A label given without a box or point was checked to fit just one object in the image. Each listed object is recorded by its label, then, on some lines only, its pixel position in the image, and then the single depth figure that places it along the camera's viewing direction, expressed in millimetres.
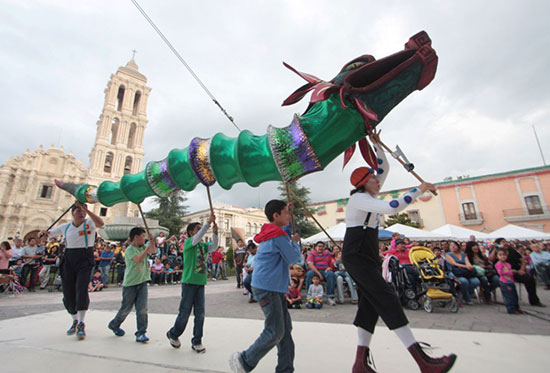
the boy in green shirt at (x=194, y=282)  3002
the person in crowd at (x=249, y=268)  7254
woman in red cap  2047
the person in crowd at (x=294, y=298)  6004
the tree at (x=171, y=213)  29906
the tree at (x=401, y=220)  27669
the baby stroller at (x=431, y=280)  5160
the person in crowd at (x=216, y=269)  14117
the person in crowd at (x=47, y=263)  9023
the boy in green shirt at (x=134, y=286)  3525
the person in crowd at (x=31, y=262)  9039
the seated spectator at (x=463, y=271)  6086
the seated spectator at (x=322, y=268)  6543
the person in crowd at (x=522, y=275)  5668
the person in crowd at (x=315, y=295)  5973
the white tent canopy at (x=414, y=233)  12234
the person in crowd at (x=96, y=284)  8807
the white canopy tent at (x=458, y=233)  13836
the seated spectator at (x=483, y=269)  6211
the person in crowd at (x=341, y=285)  6461
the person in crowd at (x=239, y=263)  10336
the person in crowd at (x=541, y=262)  8508
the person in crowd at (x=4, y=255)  7625
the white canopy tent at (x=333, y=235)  12773
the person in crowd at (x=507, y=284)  4960
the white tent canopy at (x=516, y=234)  13888
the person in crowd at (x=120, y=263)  10323
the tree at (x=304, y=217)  24186
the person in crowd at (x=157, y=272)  11099
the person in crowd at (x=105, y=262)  9602
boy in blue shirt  2057
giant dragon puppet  2242
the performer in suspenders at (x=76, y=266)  3576
